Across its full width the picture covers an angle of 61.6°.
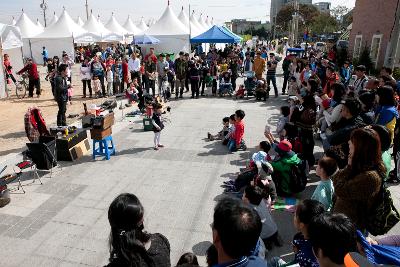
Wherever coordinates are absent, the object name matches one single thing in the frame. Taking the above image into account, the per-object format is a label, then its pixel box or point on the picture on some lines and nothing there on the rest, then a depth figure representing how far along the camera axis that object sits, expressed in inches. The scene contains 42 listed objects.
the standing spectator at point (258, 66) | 575.2
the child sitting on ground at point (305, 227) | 112.5
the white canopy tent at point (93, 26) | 1253.0
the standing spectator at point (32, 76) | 561.6
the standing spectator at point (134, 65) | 575.2
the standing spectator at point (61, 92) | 366.6
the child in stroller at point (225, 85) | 587.2
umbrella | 847.4
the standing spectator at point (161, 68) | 542.6
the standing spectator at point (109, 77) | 570.9
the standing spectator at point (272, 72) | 561.1
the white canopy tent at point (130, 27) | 1502.7
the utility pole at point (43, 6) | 2191.7
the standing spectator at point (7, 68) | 601.6
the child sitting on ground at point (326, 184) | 162.4
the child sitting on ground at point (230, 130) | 325.4
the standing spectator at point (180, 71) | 559.2
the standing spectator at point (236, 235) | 76.1
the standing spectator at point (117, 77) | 585.0
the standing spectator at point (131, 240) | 87.2
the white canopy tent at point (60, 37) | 1128.2
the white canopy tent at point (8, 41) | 589.5
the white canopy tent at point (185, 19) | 1151.5
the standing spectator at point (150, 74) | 547.5
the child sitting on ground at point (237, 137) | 317.1
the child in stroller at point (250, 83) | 568.1
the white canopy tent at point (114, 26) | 1398.9
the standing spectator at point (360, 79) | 346.3
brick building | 564.5
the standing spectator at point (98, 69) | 555.2
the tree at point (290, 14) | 2736.2
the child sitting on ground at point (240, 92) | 571.5
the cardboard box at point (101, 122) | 288.6
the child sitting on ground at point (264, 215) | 167.6
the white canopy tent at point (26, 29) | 1186.0
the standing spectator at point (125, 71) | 574.2
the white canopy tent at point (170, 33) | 964.0
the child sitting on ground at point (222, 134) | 352.8
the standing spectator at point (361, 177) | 125.2
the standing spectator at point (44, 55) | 1117.4
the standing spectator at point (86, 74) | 553.9
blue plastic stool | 300.2
